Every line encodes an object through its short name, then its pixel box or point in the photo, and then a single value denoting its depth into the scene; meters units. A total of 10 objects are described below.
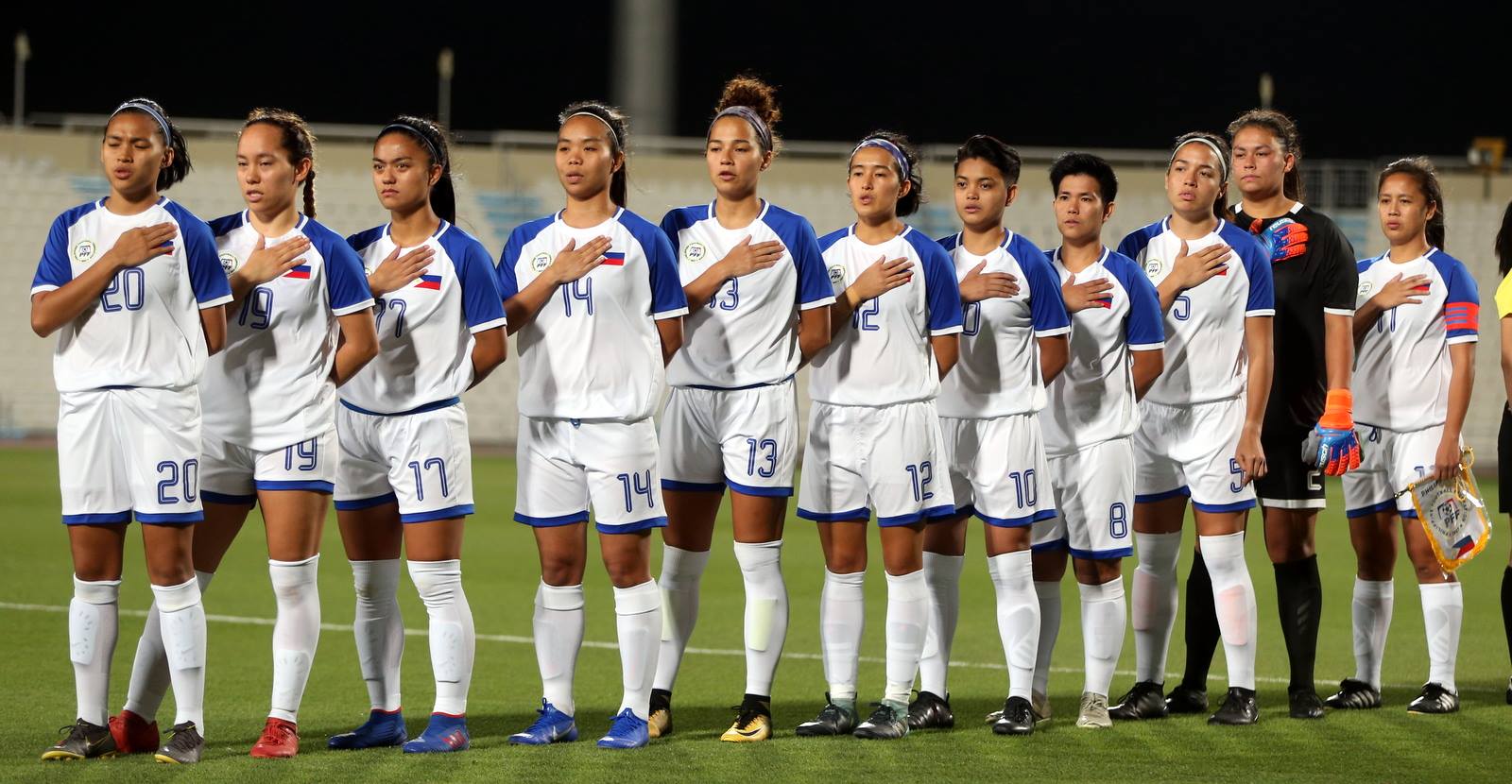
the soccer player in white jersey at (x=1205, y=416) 11.83
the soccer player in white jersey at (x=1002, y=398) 11.36
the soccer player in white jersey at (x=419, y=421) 10.27
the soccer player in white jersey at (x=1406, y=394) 12.83
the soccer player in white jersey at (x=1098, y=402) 11.70
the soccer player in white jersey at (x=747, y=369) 10.92
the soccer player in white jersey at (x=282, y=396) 10.00
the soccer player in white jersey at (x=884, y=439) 11.00
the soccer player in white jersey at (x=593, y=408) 10.48
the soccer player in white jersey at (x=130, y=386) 9.56
